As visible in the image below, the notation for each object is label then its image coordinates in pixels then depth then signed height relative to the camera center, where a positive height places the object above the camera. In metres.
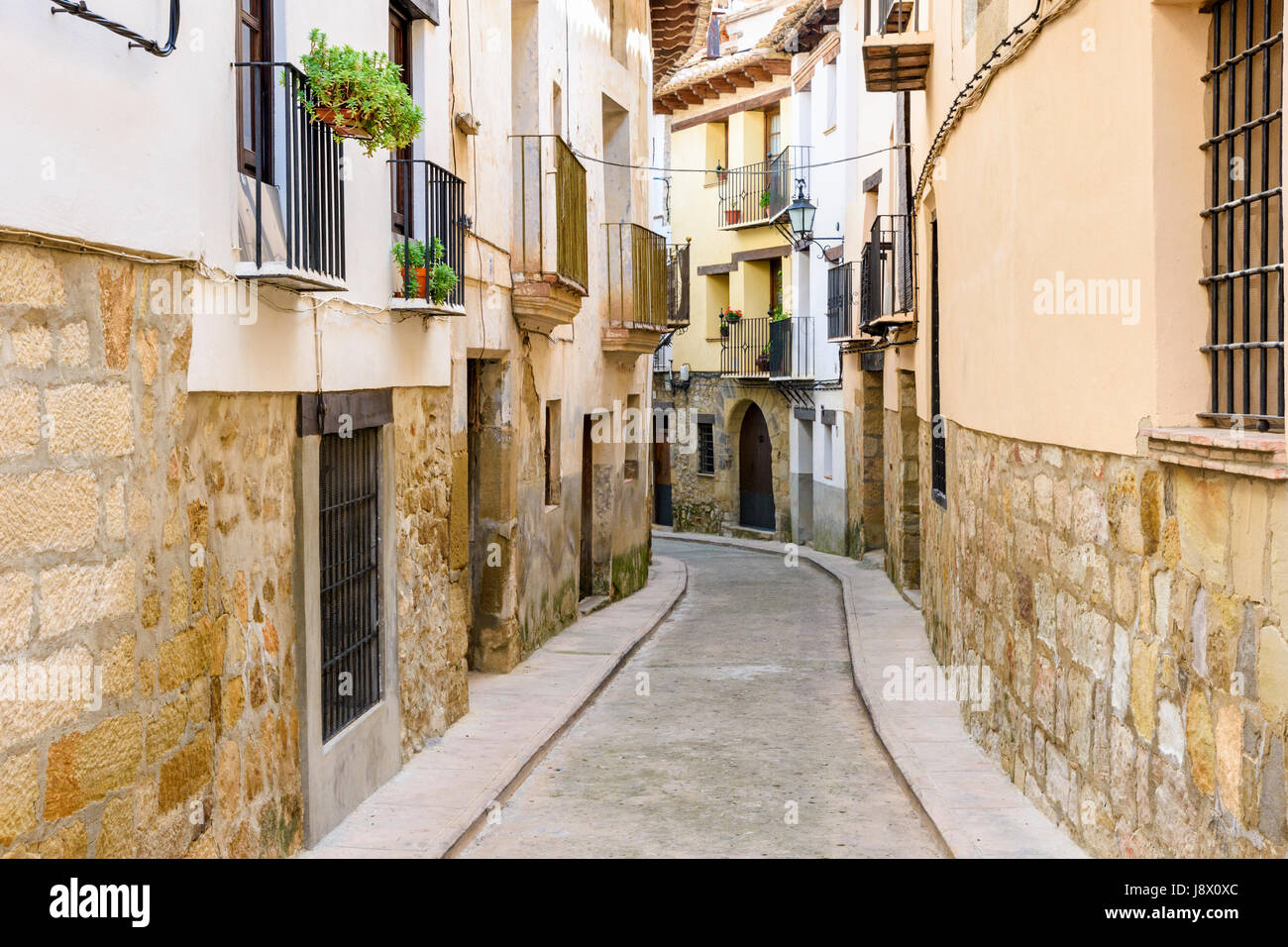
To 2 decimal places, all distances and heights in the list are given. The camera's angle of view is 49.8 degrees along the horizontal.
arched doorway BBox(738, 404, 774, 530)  28.27 -1.23
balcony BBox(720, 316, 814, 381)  25.59 +1.29
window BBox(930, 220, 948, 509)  12.98 -0.17
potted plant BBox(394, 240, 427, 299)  8.26 +0.90
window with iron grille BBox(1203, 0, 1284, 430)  4.72 +0.71
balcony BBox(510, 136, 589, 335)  12.35 +1.68
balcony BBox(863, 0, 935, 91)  12.20 +3.23
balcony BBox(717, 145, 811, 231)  25.73 +4.46
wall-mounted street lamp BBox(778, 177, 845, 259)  23.47 +3.35
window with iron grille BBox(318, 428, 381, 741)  7.30 -0.86
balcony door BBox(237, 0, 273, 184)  6.00 +1.41
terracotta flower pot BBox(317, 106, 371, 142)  6.32 +1.36
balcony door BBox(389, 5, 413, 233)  8.55 +1.65
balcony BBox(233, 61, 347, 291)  5.87 +1.04
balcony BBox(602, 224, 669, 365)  16.78 +1.55
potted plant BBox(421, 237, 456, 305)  8.49 +0.86
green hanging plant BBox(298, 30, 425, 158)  6.29 +1.47
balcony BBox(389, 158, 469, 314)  8.28 +1.28
